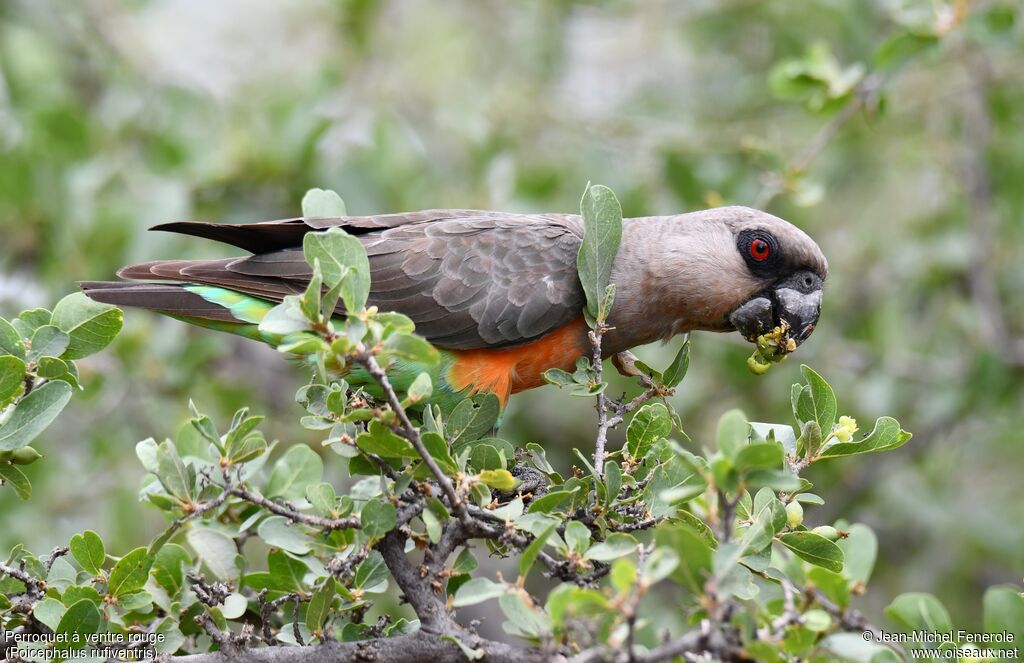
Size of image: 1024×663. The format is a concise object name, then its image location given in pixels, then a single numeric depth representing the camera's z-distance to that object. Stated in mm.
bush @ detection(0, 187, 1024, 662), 5184
